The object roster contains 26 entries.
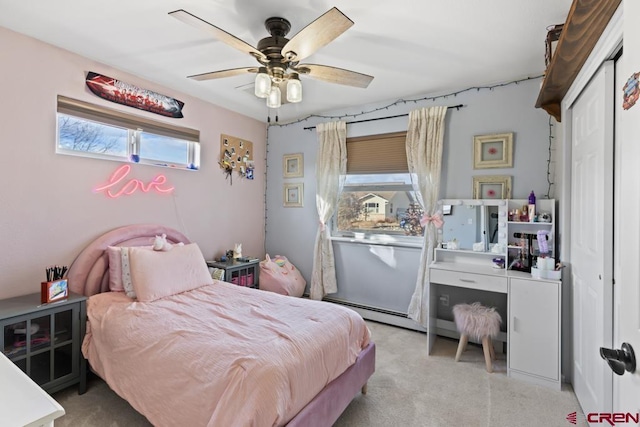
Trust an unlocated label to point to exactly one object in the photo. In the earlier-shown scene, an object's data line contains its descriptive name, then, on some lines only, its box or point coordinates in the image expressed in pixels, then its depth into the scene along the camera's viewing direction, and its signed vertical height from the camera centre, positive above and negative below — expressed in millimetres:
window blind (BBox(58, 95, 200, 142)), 2606 +882
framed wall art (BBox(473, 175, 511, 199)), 3010 +295
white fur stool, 2629 -929
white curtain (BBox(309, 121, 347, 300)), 3947 +304
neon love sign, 2864 +273
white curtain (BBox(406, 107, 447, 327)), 3275 +377
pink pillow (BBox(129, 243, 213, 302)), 2480 -498
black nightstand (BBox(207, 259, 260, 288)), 3460 -659
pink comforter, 1465 -770
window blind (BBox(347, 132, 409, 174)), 3605 +739
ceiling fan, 1637 +979
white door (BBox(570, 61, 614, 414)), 1699 -120
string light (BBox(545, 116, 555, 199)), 2834 +475
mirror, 2924 -77
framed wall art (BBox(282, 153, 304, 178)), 4293 +685
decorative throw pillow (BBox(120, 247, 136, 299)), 2551 -510
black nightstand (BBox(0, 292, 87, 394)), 2012 -850
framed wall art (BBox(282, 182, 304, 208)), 4309 +274
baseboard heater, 3496 -1172
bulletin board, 3918 +781
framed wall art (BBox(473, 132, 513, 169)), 2996 +645
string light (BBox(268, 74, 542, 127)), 3014 +1280
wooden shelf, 1388 +932
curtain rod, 3217 +1145
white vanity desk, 2396 -728
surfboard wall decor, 2755 +1126
